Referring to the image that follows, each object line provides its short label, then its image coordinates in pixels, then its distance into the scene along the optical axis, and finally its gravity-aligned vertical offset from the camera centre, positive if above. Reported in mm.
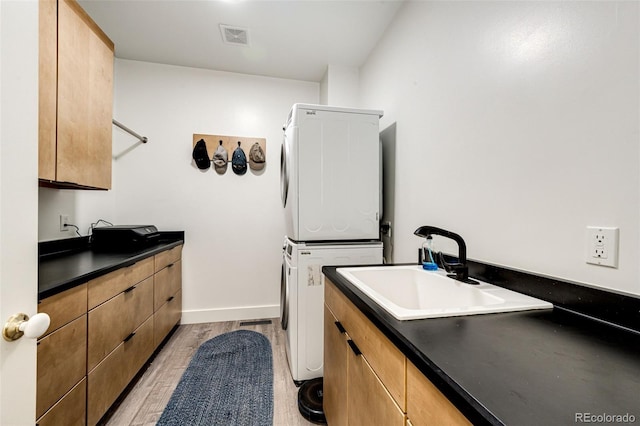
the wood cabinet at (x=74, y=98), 1397 +664
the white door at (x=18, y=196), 568 +25
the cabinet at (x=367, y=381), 557 -479
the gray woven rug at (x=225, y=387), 1530 -1193
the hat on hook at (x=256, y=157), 2848 +575
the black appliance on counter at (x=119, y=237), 2100 -233
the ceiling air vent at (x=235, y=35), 2188 +1493
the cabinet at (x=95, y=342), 1064 -682
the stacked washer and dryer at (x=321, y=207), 1795 +32
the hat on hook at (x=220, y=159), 2791 +531
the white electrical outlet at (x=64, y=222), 2025 -111
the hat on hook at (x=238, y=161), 2820 +522
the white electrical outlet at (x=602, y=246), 740 -88
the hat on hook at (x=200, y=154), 2742 +573
